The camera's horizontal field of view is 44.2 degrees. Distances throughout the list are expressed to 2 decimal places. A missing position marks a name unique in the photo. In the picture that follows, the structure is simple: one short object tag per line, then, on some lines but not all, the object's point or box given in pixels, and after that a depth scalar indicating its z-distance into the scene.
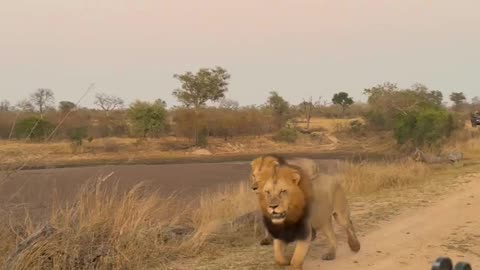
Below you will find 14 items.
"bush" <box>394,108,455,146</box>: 32.62
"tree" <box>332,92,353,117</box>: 78.06
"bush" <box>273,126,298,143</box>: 50.91
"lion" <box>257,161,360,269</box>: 6.00
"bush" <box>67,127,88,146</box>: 43.75
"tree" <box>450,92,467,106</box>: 91.38
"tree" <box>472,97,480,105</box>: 99.99
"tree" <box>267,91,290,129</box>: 56.82
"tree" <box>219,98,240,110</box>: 62.72
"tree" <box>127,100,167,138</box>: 48.50
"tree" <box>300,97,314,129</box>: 66.47
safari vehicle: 54.34
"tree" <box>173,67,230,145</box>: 60.97
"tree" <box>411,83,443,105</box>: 57.93
